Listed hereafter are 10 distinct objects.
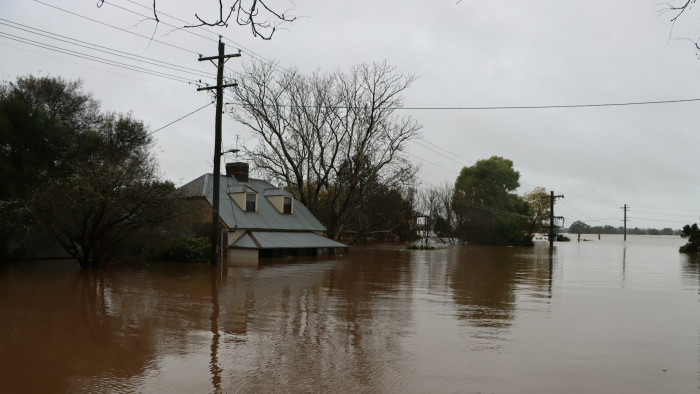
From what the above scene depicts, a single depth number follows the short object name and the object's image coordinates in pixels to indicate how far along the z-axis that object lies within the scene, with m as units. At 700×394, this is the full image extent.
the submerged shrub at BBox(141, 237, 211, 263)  28.23
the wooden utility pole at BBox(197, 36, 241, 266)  23.14
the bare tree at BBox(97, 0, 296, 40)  4.54
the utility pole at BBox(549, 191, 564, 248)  73.61
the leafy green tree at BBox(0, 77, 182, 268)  20.98
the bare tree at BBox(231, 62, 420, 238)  43.03
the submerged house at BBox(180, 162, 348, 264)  31.19
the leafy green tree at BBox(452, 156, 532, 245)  75.50
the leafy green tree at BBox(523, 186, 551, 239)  86.88
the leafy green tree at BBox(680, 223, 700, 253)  53.50
